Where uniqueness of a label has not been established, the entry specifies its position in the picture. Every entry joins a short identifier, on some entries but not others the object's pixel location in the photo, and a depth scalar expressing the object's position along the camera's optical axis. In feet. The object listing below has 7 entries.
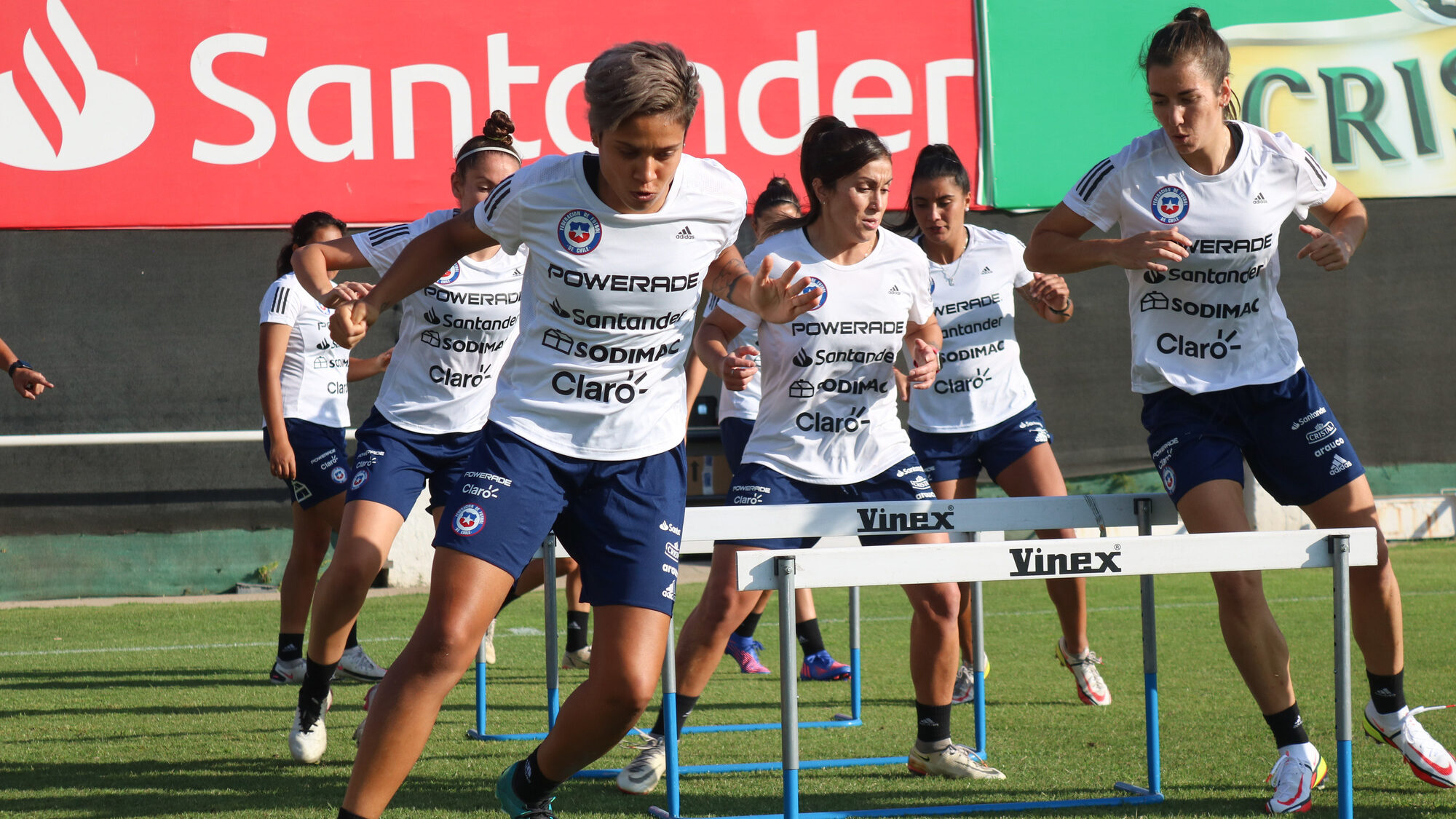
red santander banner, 69.05
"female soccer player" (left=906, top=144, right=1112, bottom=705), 37.01
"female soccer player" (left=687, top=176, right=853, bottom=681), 41.83
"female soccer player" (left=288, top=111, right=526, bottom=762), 29.27
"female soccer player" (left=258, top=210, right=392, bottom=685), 40.01
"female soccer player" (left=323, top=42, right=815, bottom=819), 19.58
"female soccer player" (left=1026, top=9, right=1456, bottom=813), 24.68
